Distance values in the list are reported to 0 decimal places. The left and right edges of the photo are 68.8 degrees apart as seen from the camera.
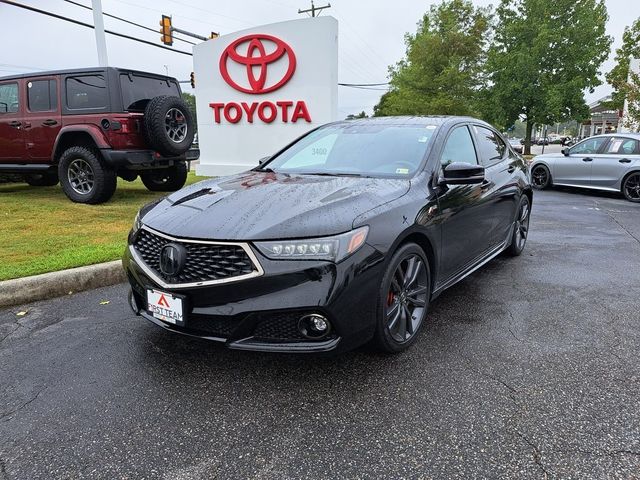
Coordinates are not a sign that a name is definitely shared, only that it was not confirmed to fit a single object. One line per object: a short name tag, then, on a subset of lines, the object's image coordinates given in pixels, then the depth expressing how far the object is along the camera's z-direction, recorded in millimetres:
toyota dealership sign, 10617
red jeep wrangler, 7148
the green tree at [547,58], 24281
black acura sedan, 2371
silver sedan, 10454
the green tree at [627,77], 21562
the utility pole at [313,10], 33188
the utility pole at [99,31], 12891
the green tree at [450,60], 28328
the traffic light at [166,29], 17531
